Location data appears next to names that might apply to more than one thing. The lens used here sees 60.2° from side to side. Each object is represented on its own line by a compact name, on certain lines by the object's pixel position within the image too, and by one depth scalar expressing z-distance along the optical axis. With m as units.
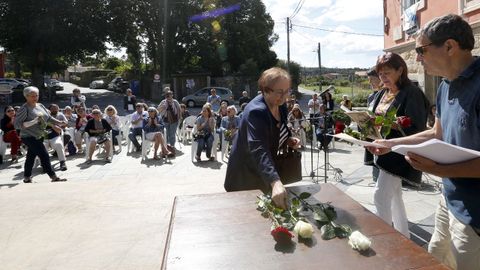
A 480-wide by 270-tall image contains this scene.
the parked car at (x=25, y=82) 33.03
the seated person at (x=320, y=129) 9.25
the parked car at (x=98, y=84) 43.84
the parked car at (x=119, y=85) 35.38
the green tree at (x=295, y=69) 33.22
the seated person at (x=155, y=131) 9.66
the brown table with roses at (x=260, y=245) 1.67
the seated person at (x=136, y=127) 10.52
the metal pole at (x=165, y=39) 30.20
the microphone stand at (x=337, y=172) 6.97
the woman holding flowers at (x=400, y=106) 3.09
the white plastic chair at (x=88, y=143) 9.49
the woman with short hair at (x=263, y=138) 2.41
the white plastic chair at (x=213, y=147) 9.27
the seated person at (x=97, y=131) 9.51
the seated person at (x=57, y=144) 8.48
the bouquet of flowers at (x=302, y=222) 1.86
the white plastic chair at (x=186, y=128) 12.25
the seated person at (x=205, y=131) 9.24
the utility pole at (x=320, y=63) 27.51
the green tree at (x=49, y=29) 27.25
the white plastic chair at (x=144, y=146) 9.59
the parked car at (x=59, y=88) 37.90
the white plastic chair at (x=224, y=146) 9.41
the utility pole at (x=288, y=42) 28.78
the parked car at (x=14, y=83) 30.24
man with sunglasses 1.76
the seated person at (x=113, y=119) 10.70
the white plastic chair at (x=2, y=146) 9.75
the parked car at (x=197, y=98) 25.72
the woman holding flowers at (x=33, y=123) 6.79
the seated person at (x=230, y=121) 9.76
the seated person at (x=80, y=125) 10.56
